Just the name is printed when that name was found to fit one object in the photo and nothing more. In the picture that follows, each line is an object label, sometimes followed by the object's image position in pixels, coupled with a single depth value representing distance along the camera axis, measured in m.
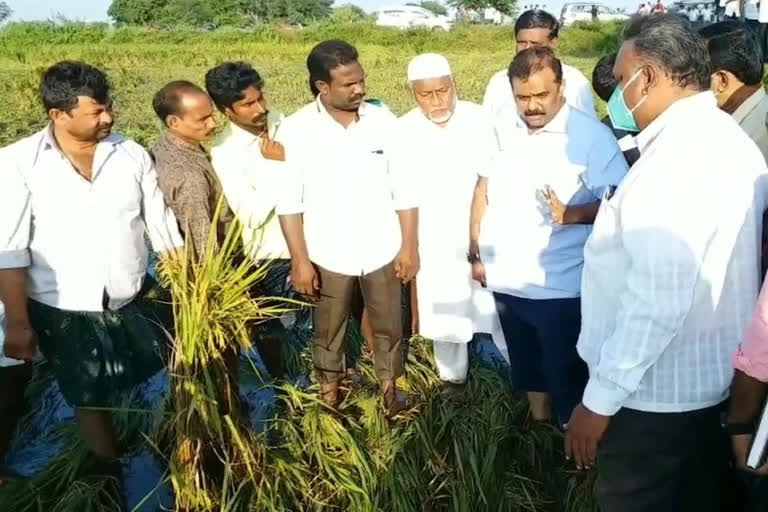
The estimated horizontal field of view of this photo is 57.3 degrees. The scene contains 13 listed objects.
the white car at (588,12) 31.28
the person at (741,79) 2.30
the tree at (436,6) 53.44
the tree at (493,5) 42.81
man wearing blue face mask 1.47
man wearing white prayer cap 2.81
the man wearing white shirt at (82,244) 2.33
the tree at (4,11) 43.33
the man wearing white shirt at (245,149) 2.83
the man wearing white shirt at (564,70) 3.19
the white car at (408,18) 32.97
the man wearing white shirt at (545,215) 2.33
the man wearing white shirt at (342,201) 2.75
